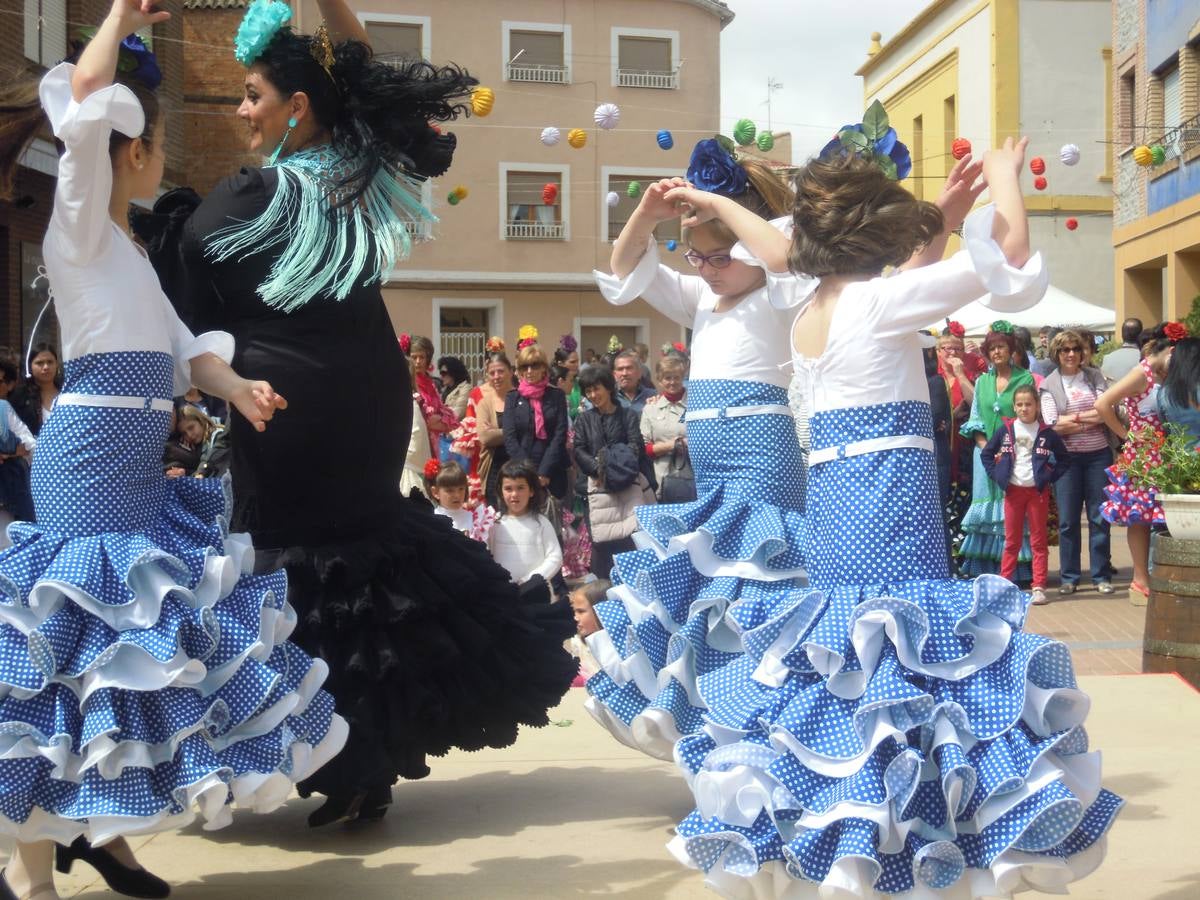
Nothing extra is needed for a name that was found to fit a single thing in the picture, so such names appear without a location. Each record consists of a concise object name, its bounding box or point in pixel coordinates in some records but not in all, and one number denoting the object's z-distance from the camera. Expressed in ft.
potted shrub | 21.93
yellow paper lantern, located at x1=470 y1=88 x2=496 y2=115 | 31.83
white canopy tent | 56.13
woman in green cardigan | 33.47
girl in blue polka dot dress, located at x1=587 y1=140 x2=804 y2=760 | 13.12
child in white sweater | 25.72
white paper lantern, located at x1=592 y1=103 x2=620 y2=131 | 45.37
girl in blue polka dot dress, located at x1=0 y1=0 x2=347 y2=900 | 10.04
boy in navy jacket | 32.40
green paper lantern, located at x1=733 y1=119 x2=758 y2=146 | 19.83
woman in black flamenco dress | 12.78
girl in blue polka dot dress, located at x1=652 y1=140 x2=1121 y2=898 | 9.48
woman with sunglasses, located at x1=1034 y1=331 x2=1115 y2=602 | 33.83
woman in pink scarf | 33.63
